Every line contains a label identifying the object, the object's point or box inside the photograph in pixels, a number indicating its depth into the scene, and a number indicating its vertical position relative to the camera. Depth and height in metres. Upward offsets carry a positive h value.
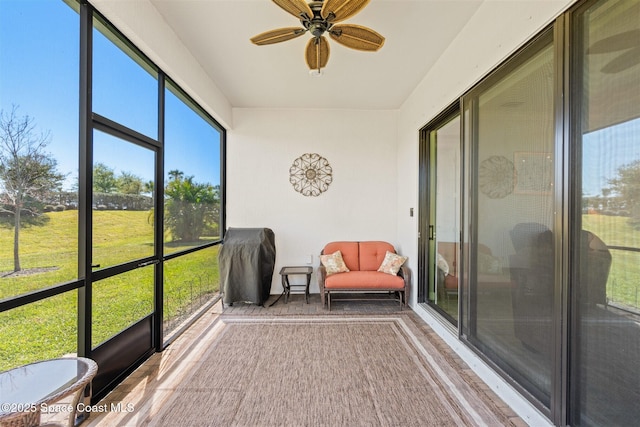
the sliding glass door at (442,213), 2.87 +0.01
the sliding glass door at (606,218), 1.19 -0.02
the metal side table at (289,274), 4.08 -0.94
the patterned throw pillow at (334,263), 4.02 -0.76
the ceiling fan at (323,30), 1.80 +1.39
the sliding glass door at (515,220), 1.64 -0.04
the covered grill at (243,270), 3.81 -0.83
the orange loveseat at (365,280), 3.71 -0.93
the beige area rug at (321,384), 1.78 -1.35
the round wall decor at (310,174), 4.55 +0.65
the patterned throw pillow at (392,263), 3.91 -0.74
